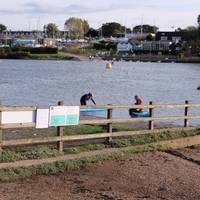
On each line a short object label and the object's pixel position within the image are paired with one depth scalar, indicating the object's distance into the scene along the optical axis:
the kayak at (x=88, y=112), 24.34
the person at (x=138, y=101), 25.27
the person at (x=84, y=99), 27.09
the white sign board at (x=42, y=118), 13.67
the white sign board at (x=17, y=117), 13.05
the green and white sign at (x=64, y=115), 14.01
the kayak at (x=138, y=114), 23.52
